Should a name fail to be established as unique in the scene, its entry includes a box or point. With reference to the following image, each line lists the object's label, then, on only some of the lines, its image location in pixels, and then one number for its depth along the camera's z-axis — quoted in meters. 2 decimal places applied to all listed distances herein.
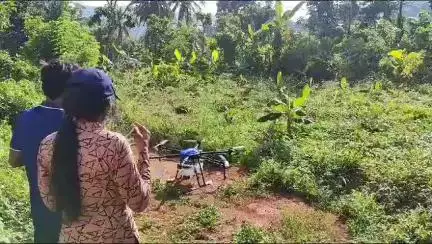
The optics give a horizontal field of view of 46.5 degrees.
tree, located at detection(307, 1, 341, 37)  33.19
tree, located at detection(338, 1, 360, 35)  33.69
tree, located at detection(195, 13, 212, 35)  29.27
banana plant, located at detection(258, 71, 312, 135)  8.46
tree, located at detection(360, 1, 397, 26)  30.83
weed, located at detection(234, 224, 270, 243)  4.26
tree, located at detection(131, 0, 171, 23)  29.91
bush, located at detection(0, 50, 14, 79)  11.77
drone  6.15
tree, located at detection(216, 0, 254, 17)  45.97
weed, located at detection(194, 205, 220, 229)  4.90
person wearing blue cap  2.03
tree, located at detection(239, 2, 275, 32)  31.50
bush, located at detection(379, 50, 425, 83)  14.07
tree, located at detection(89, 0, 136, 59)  25.89
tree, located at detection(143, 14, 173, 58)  20.61
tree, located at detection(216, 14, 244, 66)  18.67
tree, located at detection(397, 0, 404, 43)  16.85
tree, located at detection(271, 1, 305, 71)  16.36
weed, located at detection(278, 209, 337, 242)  4.43
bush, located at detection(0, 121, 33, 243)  3.77
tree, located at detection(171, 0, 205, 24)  31.81
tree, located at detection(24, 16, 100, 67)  11.91
